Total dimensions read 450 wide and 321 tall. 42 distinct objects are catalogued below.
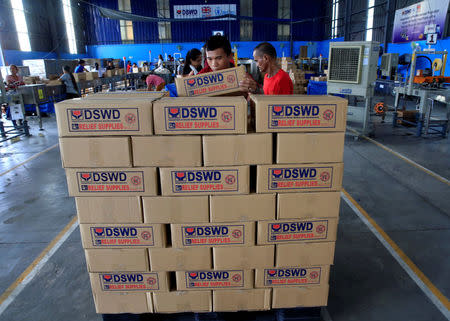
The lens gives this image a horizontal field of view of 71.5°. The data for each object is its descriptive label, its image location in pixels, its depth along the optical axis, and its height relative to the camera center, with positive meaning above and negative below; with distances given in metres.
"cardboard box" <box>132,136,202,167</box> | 1.90 -0.49
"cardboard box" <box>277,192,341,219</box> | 2.03 -0.89
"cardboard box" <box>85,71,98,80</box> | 10.84 -0.22
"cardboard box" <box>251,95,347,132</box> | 1.91 -0.30
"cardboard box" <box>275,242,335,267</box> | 2.15 -1.26
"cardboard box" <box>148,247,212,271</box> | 2.12 -1.26
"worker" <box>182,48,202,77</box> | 4.37 +0.07
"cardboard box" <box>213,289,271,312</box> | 2.24 -1.62
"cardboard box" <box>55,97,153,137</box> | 1.88 -0.29
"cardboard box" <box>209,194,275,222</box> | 2.00 -0.88
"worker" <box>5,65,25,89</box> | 8.84 -0.23
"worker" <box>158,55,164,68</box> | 15.11 +0.20
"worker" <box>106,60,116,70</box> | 14.03 +0.10
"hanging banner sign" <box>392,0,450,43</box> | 12.37 +1.74
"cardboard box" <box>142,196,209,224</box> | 2.00 -0.88
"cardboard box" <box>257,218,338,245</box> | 2.09 -1.08
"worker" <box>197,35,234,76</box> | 2.72 +0.12
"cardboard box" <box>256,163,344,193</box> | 1.97 -0.69
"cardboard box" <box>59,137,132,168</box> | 1.90 -0.49
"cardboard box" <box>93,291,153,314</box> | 2.24 -1.62
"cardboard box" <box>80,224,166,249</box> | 2.07 -1.07
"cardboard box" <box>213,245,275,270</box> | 2.13 -1.26
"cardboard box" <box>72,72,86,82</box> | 10.22 -0.22
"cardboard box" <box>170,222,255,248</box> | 2.07 -1.08
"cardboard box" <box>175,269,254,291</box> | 2.20 -1.45
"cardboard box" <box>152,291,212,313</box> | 2.23 -1.62
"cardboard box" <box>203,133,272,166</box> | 1.90 -0.49
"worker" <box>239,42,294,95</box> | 3.12 -0.08
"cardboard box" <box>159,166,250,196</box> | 1.95 -0.69
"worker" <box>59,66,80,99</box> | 9.66 -0.41
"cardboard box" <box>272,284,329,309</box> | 2.24 -1.61
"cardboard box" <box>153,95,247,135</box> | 1.88 -0.29
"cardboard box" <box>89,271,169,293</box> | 2.19 -1.44
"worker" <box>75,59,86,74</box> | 11.33 +0.00
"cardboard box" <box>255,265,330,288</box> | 2.21 -1.45
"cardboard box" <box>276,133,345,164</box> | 1.93 -0.50
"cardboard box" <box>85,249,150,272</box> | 2.13 -1.26
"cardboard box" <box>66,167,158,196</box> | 1.95 -0.68
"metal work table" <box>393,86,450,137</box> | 6.74 -0.80
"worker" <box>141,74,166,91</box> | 8.46 -0.33
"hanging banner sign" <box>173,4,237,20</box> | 25.78 +4.43
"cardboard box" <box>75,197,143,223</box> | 2.01 -0.87
